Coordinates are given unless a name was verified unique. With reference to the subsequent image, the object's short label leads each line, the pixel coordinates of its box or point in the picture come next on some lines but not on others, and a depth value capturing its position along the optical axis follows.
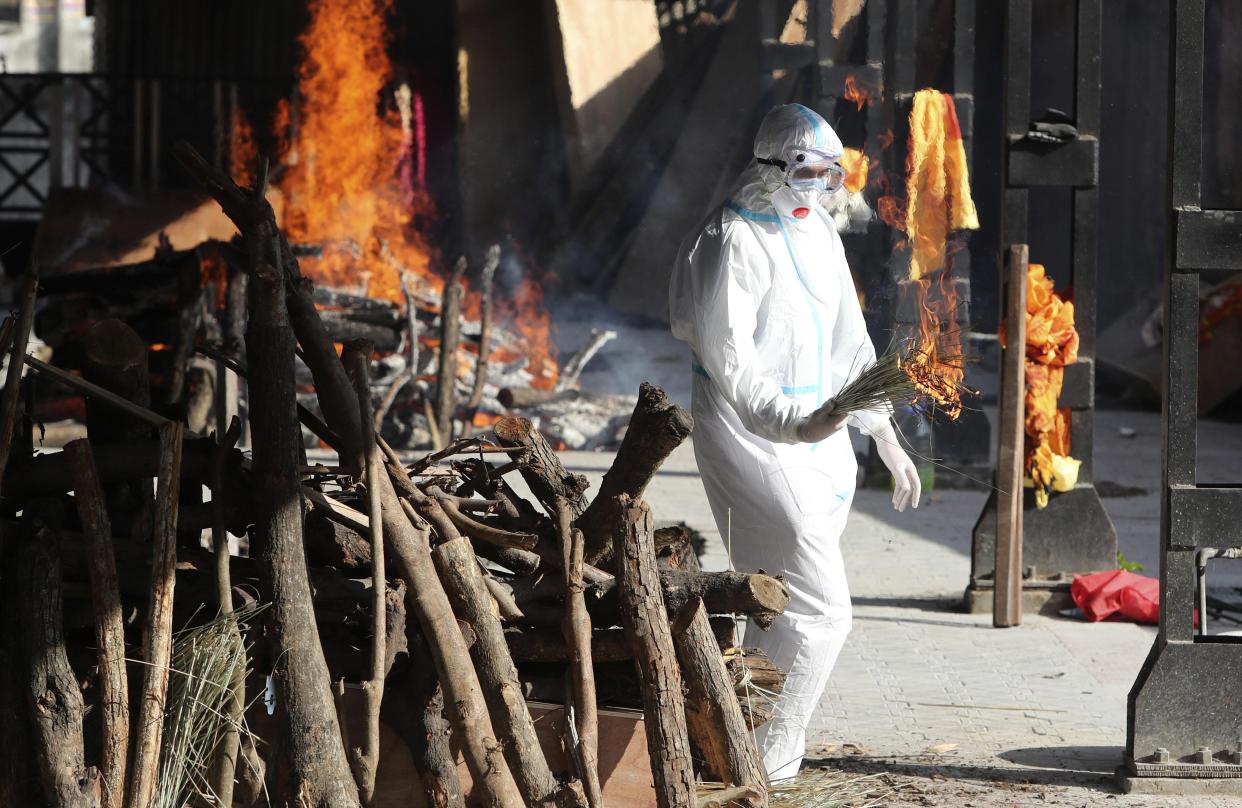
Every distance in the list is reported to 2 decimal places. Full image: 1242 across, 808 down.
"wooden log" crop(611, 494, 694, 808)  7.14
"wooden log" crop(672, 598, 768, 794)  7.55
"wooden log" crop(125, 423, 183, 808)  6.93
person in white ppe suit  9.09
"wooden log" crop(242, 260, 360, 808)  6.92
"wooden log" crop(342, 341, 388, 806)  7.07
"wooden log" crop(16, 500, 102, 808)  6.81
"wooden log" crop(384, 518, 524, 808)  7.00
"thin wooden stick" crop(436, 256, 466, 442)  21.89
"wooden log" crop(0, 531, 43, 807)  6.98
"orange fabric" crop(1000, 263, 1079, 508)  14.45
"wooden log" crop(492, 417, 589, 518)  8.03
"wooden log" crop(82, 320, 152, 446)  7.88
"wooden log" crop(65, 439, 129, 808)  6.94
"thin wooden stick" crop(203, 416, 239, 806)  7.12
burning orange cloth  14.48
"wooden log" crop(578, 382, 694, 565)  7.87
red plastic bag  13.94
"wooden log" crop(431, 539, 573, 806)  7.11
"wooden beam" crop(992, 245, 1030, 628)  13.66
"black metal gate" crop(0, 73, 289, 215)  30.91
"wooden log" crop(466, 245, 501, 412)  22.48
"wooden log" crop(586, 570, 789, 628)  7.70
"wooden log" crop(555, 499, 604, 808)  7.17
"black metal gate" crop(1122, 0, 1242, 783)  9.46
